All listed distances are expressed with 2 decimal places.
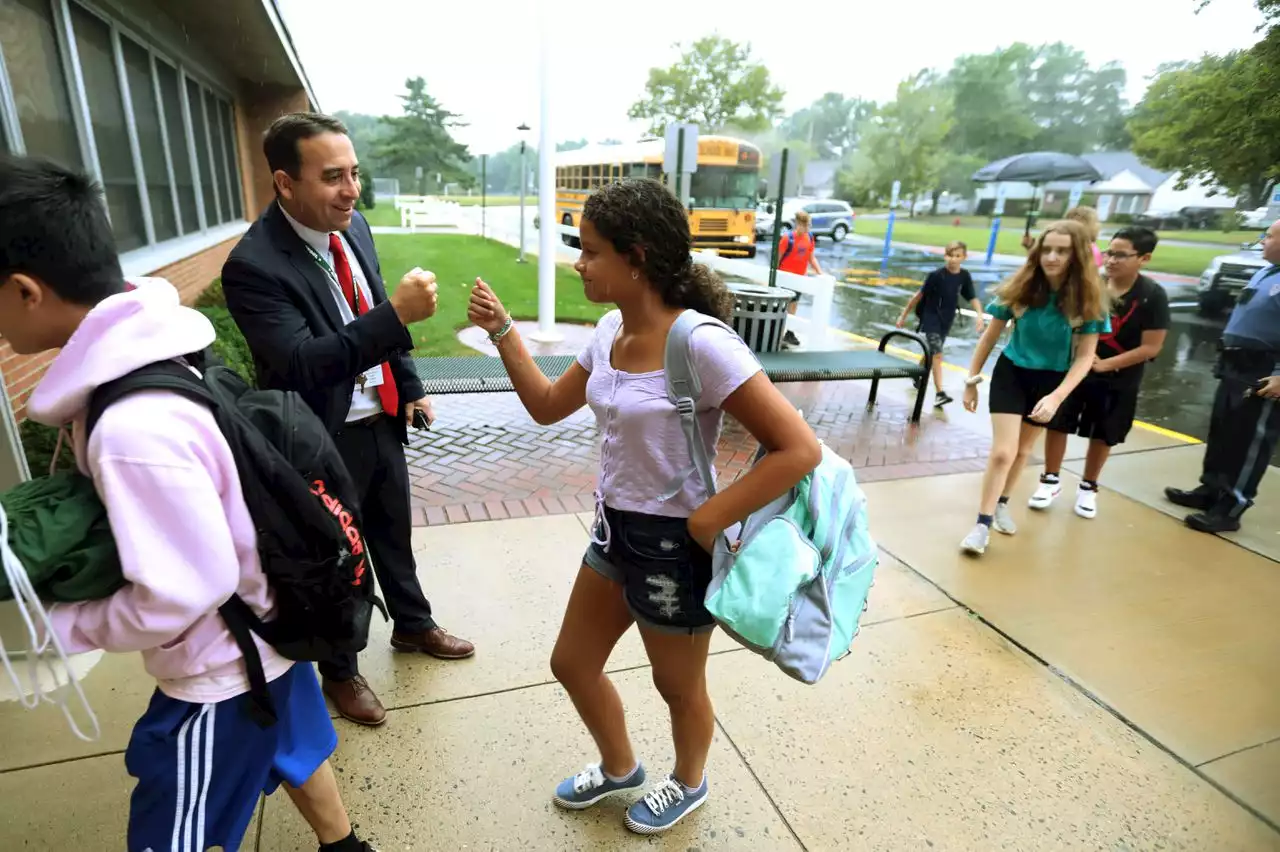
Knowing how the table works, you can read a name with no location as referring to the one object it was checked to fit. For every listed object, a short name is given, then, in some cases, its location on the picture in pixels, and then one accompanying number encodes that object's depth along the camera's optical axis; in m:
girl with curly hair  1.60
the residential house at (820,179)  63.26
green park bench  5.11
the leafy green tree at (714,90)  39.97
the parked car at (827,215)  32.33
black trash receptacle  6.57
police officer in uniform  4.18
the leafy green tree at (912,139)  46.03
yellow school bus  20.23
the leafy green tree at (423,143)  56.72
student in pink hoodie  1.12
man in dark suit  2.02
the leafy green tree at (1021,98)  53.00
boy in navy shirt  6.92
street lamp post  17.58
